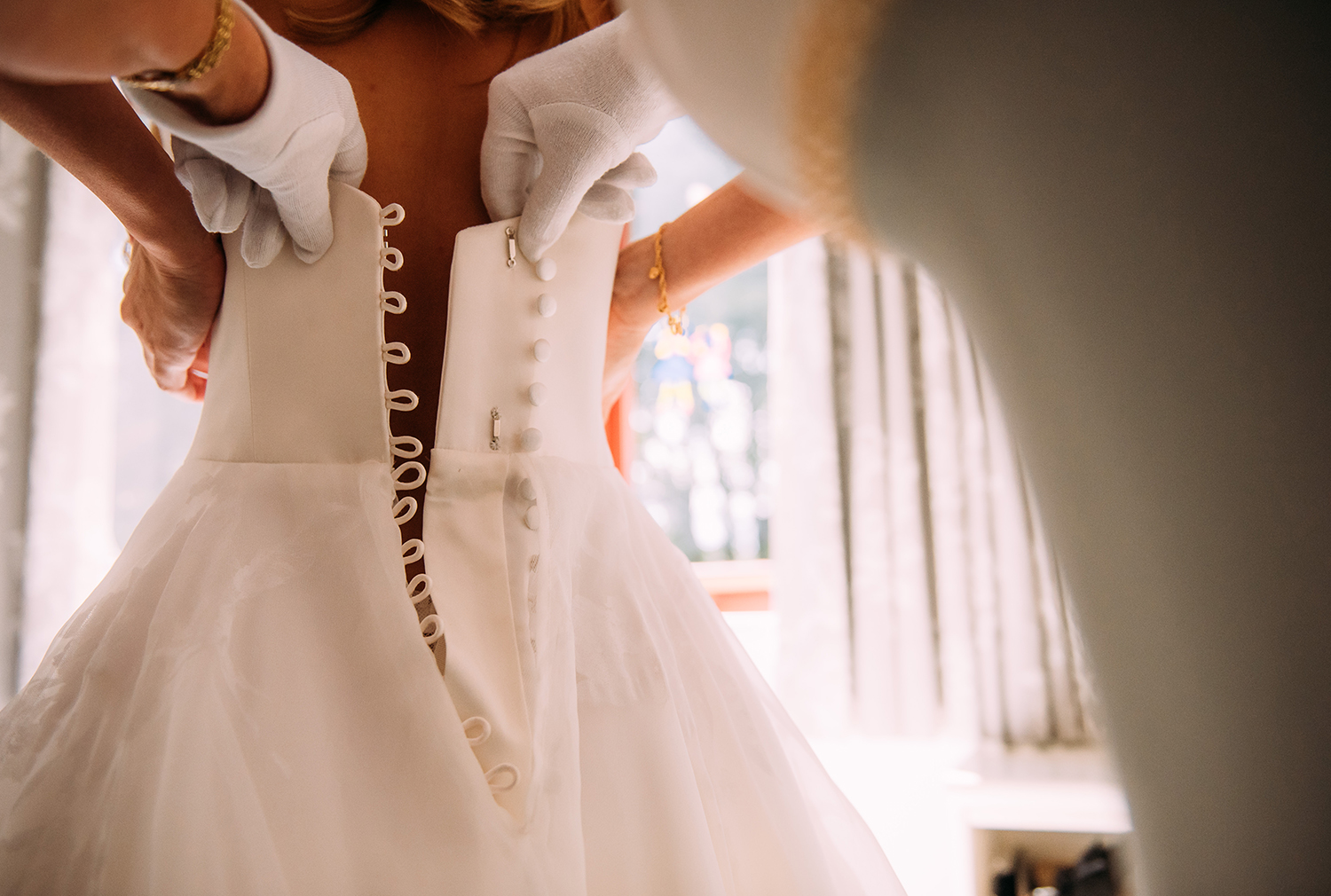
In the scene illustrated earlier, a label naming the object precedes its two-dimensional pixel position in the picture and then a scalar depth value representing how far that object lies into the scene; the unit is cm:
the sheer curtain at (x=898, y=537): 166
